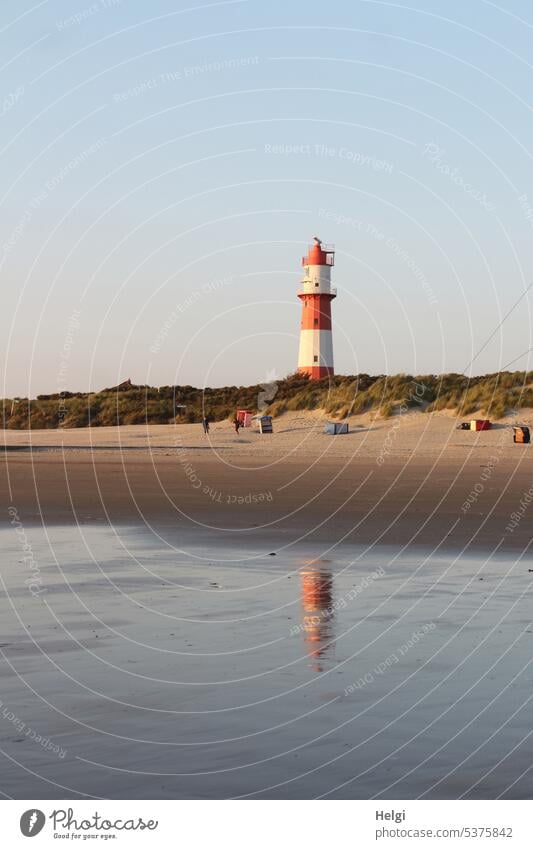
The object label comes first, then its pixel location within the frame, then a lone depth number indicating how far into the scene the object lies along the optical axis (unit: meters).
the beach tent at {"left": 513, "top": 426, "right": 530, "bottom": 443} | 40.06
